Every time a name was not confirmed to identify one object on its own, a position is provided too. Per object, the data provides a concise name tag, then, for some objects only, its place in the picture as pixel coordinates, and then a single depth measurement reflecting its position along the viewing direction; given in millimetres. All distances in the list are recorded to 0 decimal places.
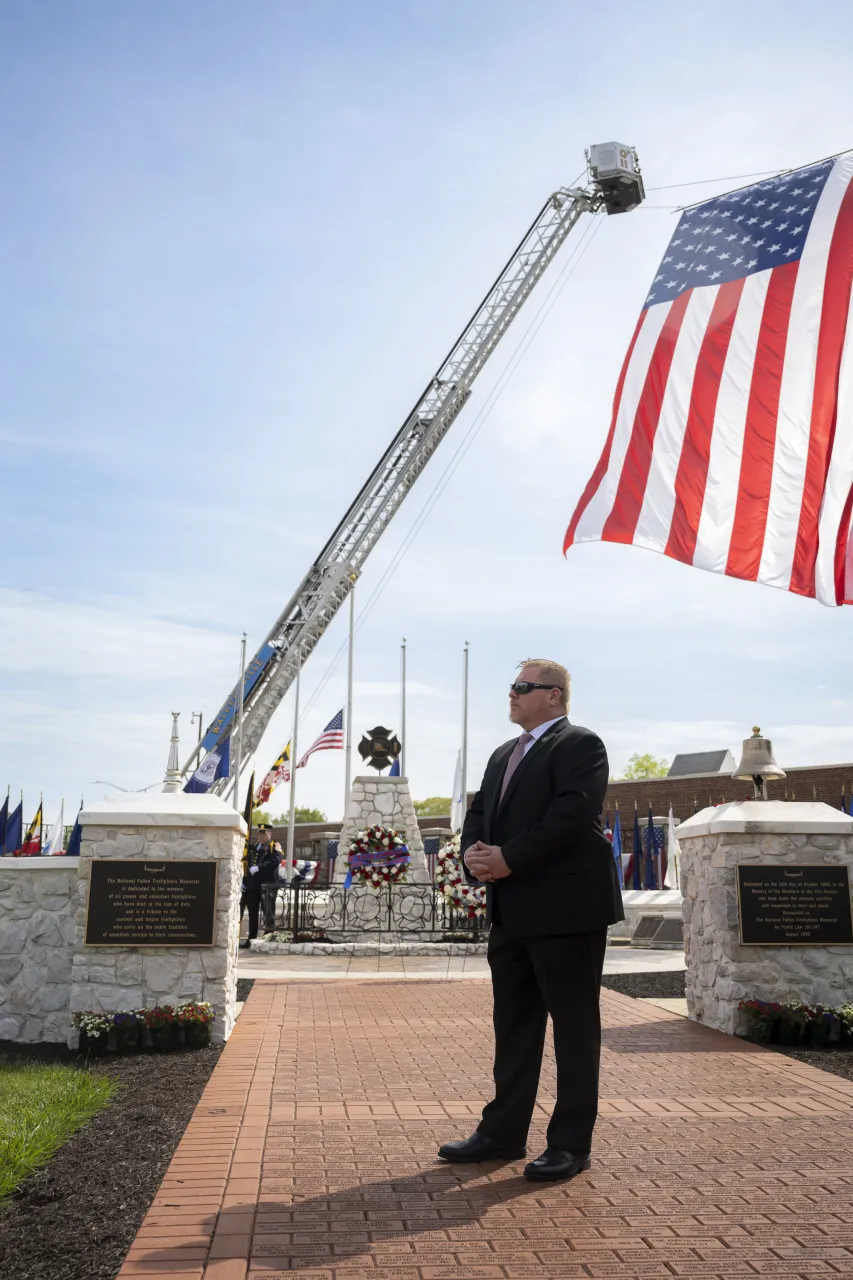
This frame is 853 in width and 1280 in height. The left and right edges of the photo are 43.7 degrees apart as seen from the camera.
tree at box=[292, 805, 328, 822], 100588
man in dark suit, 4203
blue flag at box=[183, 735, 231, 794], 32719
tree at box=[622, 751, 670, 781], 72938
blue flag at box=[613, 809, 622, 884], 24552
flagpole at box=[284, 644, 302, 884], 29522
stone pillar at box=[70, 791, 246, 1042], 7559
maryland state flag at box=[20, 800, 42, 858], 32312
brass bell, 8984
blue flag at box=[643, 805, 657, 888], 26766
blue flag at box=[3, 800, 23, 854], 29611
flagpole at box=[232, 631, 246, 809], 32781
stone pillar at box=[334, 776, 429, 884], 20188
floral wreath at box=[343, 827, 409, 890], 17875
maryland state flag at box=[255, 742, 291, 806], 30422
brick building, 33969
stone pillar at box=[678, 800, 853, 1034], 7930
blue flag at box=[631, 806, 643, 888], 26311
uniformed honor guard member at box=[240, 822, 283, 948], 17047
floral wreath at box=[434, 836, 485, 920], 15250
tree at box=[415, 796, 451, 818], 86256
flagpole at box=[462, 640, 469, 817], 30875
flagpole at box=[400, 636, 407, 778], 29828
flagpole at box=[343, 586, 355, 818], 27094
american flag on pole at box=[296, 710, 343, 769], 26281
